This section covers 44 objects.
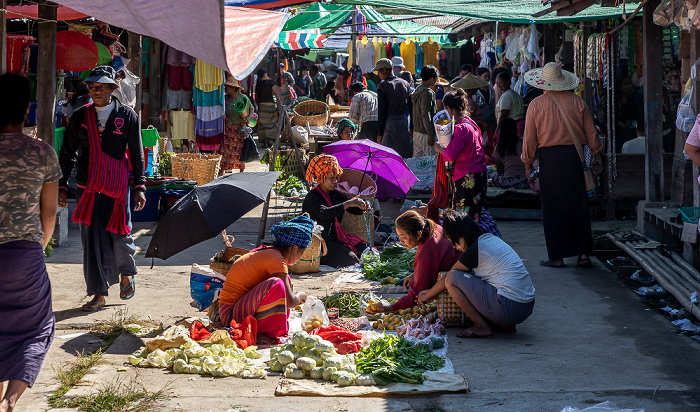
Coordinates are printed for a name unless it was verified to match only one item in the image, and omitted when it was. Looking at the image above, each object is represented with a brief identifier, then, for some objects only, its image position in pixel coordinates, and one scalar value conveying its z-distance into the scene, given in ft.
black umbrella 19.21
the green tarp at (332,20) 51.26
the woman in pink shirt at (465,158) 26.05
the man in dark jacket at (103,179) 20.01
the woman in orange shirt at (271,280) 17.81
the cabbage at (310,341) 16.44
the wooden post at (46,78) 26.22
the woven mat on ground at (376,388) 14.90
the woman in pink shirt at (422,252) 19.83
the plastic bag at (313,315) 18.86
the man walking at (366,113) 40.40
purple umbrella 28.86
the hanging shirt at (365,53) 75.46
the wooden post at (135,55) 34.68
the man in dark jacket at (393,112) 38.37
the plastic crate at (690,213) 24.32
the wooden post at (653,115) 30.19
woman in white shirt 18.47
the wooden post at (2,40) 22.11
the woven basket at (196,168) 37.73
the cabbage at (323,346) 16.35
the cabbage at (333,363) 15.80
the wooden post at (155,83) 42.98
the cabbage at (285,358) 16.25
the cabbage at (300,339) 16.48
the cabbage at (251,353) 17.02
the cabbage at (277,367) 16.33
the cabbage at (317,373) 15.83
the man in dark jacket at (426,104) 38.04
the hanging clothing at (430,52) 76.07
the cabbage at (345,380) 15.34
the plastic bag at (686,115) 25.35
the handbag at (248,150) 44.29
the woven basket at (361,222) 27.68
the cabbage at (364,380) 15.34
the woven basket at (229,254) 20.31
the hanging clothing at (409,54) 75.66
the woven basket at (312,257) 25.41
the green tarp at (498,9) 33.30
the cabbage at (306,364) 15.92
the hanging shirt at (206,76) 41.32
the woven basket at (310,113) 49.34
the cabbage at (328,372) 15.67
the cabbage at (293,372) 15.87
